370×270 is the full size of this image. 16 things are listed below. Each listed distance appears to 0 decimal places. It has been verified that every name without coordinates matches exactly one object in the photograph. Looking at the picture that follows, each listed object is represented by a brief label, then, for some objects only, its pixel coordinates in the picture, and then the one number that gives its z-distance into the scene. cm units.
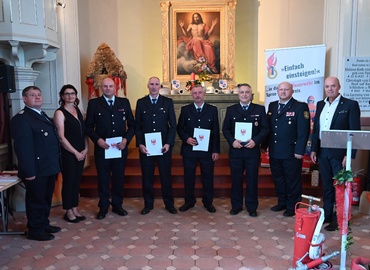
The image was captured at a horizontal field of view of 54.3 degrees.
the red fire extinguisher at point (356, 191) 453
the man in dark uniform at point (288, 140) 390
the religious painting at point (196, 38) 695
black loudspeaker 373
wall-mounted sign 454
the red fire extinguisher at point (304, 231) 273
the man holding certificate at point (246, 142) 398
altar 614
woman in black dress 372
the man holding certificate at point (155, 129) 408
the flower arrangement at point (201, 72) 653
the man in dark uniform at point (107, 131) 396
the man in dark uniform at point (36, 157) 326
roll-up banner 495
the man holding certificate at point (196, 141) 413
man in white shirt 352
